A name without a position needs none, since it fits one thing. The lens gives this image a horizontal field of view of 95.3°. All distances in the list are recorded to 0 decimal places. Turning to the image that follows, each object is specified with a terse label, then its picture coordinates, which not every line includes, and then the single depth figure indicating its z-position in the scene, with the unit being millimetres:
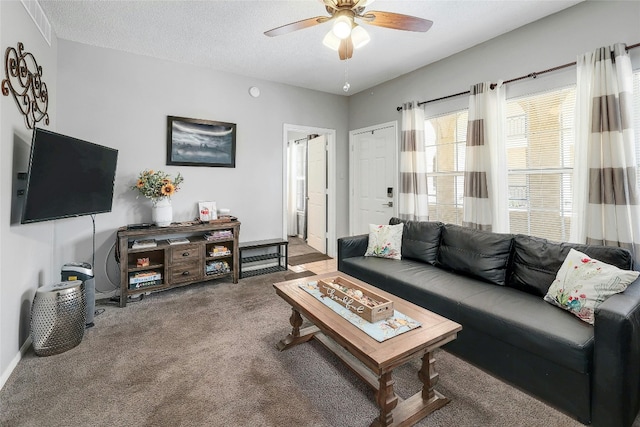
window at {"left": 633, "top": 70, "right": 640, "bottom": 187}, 2156
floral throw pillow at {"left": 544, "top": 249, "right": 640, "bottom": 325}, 1651
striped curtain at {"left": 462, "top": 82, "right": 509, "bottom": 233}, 2889
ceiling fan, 1798
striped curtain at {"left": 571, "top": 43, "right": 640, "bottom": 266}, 2096
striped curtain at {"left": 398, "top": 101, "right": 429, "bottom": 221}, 3680
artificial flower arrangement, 3164
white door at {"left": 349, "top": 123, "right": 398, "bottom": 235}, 4227
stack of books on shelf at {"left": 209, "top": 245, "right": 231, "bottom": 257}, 3531
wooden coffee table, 1388
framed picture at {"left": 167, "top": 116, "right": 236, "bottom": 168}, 3527
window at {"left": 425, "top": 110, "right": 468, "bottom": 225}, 3398
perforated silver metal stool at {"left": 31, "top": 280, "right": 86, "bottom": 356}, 2072
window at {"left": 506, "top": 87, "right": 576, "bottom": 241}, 2555
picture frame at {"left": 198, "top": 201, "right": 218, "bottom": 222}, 3600
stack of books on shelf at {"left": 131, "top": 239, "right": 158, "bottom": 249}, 3068
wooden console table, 3023
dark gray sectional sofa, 1406
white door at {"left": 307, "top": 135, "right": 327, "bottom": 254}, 5090
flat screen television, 1956
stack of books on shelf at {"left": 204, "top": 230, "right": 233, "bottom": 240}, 3509
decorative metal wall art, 1913
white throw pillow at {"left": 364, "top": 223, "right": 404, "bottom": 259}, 3145
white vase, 3223
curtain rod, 2134
